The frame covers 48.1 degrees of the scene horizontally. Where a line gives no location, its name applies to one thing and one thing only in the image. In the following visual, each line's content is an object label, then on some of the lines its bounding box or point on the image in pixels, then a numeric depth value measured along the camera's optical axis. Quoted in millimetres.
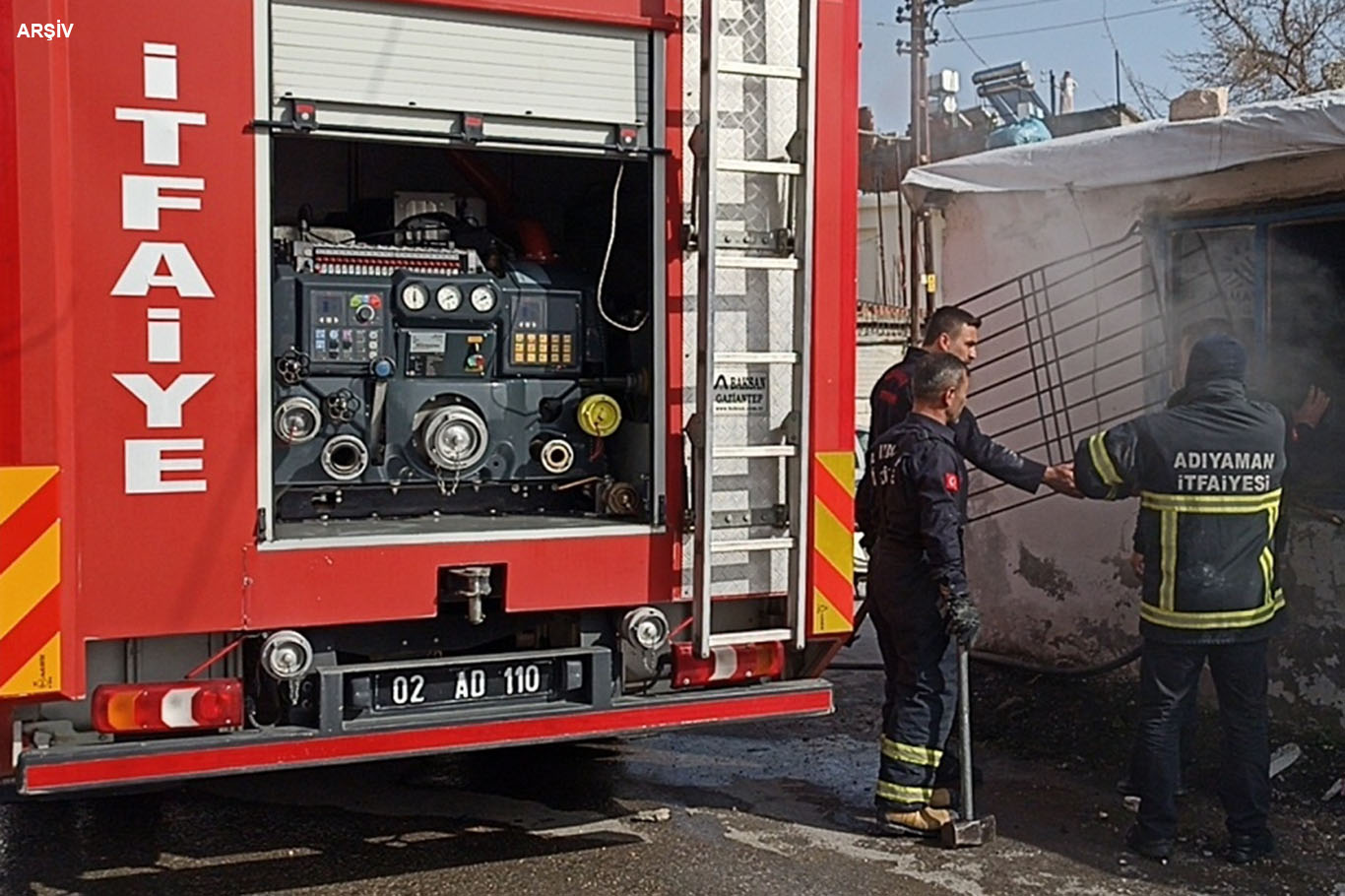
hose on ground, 6464
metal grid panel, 6934
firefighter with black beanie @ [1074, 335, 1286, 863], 5129
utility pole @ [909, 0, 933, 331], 19312
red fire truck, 3961
